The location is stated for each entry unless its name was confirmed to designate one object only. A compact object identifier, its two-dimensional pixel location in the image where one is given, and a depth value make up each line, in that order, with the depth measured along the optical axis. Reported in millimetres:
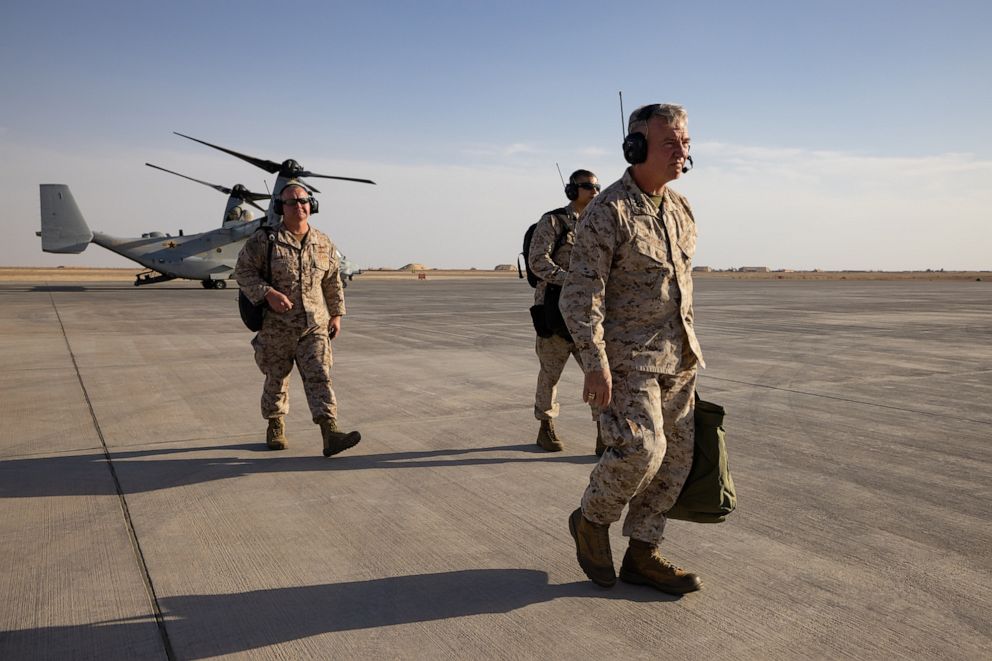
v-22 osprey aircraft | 31562
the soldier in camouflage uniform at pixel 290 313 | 5766
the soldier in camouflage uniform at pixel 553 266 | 5484
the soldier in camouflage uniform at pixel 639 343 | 3178
